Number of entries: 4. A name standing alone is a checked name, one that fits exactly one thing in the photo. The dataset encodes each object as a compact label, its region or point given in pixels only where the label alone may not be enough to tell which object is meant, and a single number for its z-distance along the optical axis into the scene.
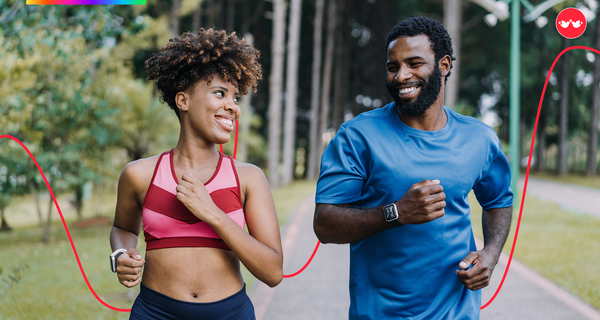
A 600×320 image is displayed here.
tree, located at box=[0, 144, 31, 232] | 9.00
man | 2.30
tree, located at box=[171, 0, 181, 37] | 21.19
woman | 2.17
